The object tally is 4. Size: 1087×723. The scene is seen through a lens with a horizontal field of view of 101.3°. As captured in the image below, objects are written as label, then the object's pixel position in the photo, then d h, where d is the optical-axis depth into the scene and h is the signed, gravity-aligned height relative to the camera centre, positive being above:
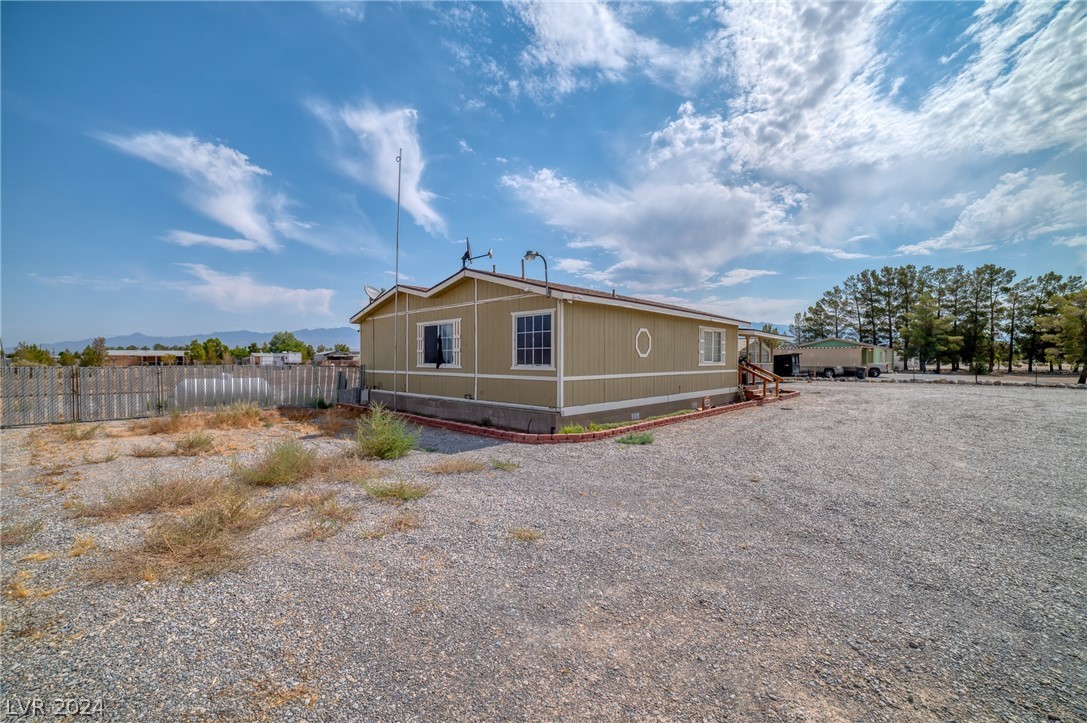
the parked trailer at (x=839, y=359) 33.29 +0.02
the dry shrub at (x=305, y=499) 5.05 -1.62
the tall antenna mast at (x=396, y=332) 13.82 +0.88
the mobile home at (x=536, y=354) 9.67 +0.17
